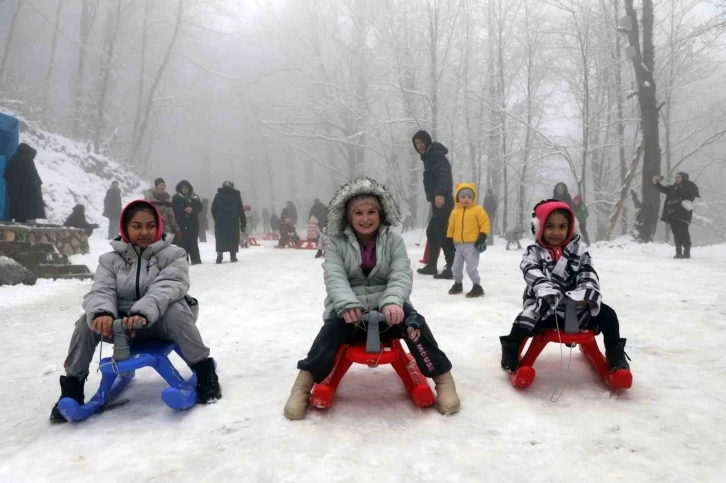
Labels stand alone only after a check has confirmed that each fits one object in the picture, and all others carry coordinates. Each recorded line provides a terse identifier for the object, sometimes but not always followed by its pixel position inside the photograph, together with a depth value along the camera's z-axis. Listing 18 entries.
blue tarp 9.14
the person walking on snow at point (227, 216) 10.92
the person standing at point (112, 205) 15.66
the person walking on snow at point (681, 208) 9.78
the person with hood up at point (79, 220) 12.84
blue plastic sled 2.45
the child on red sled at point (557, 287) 2.76
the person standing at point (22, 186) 9.45
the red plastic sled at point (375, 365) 2.51
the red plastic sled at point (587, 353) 2.65
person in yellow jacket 5.86
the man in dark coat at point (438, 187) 7.07
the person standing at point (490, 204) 17.89
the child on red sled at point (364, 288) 2.56
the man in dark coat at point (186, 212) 10.21
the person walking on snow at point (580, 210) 14.48
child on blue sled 2.54
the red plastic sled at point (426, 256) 8.68
